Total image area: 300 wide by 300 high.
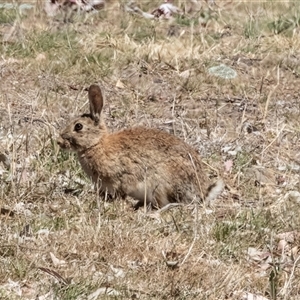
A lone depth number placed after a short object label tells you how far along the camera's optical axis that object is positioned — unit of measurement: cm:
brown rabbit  1243
